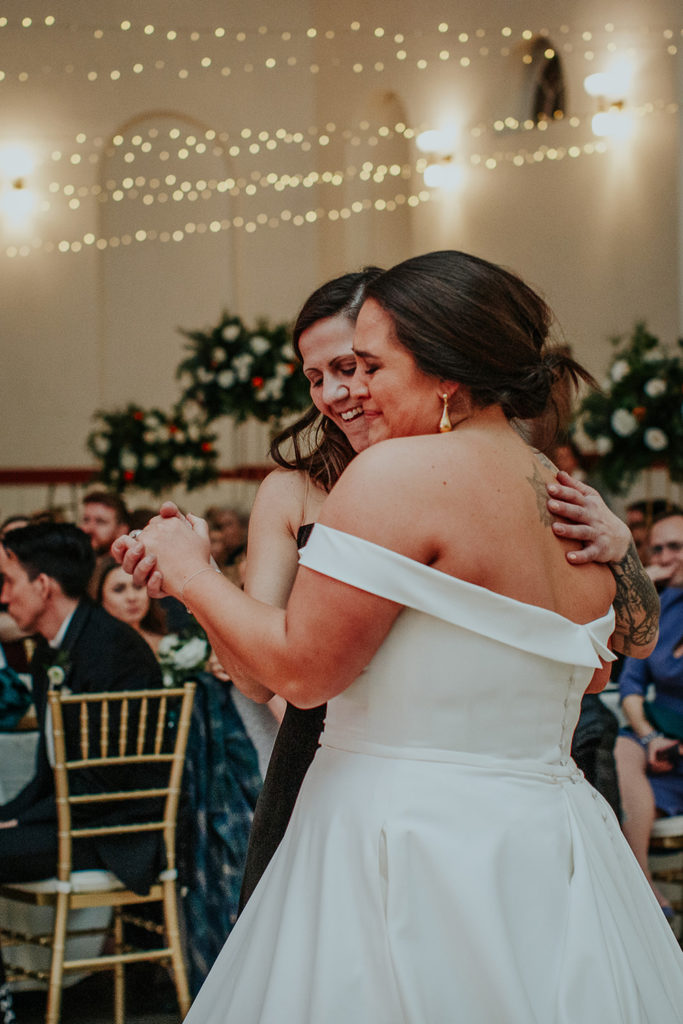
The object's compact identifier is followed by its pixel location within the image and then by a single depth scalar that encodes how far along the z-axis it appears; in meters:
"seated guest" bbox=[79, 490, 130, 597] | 6.48
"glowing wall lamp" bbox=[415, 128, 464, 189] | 9.11
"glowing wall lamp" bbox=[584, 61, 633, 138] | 8.19
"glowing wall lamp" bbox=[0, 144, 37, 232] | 9.34
